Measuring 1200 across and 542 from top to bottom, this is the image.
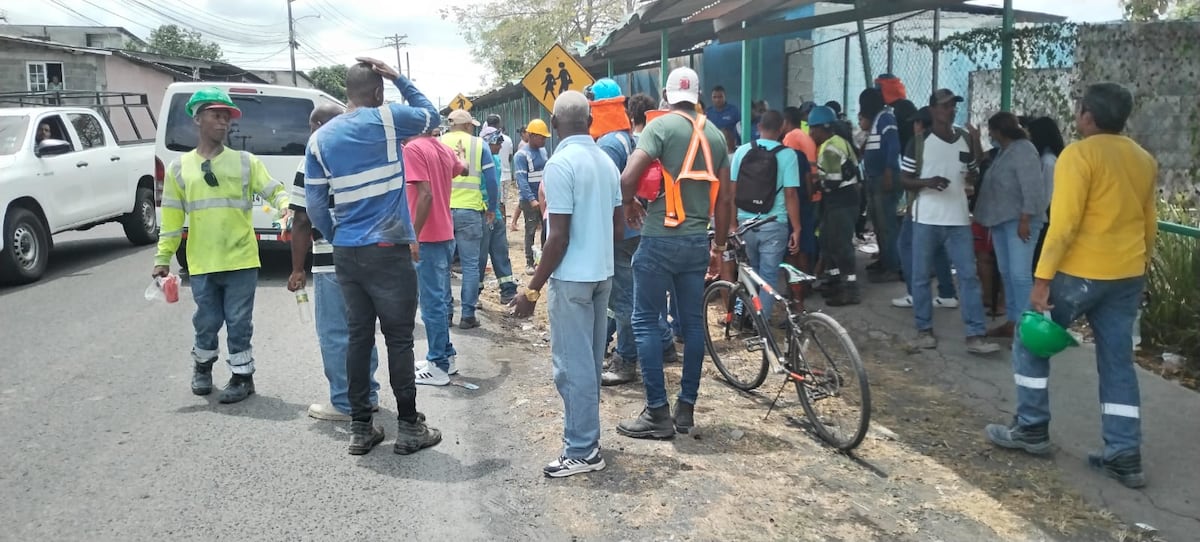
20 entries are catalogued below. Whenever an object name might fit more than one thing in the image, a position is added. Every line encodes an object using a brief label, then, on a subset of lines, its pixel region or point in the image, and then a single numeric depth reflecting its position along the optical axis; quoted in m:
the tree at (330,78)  72.62
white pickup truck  9.94
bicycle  4.97
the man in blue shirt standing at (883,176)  8.62
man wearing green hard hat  5.74
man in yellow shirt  4.66
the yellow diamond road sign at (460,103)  17.58
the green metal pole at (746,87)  9.38
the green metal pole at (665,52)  11.63
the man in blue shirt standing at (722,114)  12.44
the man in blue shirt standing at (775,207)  7.19
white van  9.66
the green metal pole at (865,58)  11.60
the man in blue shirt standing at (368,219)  4.66
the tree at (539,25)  31.94
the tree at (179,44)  62.67
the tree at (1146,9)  15.14
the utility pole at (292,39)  58.47
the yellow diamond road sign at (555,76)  9.60
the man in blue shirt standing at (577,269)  4.43
